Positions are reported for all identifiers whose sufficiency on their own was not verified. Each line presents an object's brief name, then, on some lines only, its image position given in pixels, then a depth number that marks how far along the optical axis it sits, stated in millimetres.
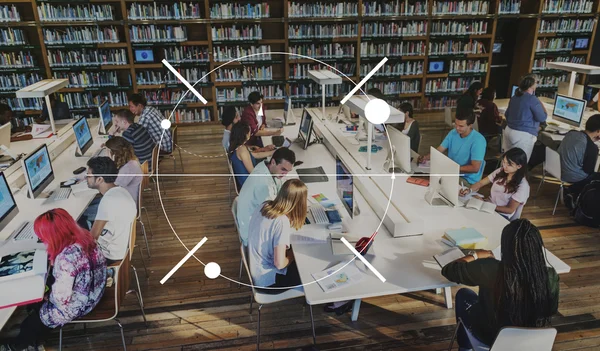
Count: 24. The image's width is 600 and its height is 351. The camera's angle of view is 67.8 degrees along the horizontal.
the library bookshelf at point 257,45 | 7311
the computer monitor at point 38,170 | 3633
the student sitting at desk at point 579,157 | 4469
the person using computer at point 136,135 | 4871
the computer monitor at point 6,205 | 3268
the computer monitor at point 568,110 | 5754
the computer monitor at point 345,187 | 3168
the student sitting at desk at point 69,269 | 2508
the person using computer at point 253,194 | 3285
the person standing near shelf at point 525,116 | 5031
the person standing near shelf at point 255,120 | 5438
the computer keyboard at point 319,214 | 3312
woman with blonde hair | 2730
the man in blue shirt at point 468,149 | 4020
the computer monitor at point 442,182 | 3279
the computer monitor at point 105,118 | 5482
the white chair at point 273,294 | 2801
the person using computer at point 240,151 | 4113
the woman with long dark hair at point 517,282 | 2139
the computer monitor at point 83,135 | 4707
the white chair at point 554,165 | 4652
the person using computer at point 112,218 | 3072
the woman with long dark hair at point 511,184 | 3385
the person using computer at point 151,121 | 5457
